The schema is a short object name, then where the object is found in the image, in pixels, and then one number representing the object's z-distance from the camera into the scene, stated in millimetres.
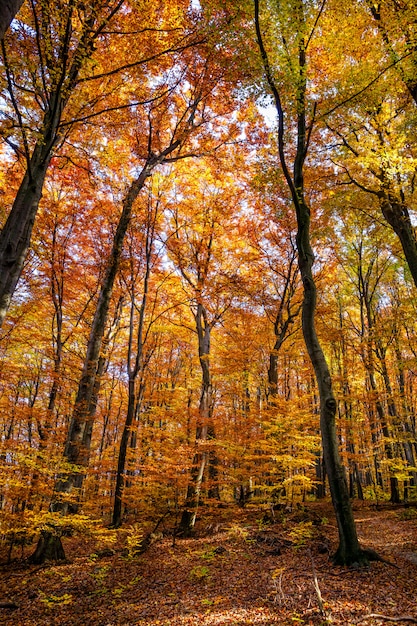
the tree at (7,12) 2535
